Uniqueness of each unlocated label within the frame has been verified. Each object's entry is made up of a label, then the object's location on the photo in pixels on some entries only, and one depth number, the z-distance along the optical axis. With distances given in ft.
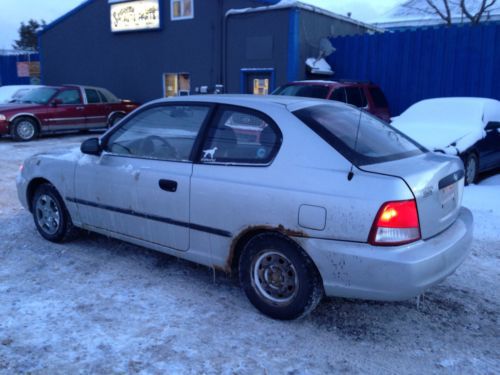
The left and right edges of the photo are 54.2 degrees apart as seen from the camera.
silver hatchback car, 9.59
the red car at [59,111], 41.83
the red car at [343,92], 32.50
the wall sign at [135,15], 54.54
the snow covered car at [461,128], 24.61
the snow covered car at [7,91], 59.36
